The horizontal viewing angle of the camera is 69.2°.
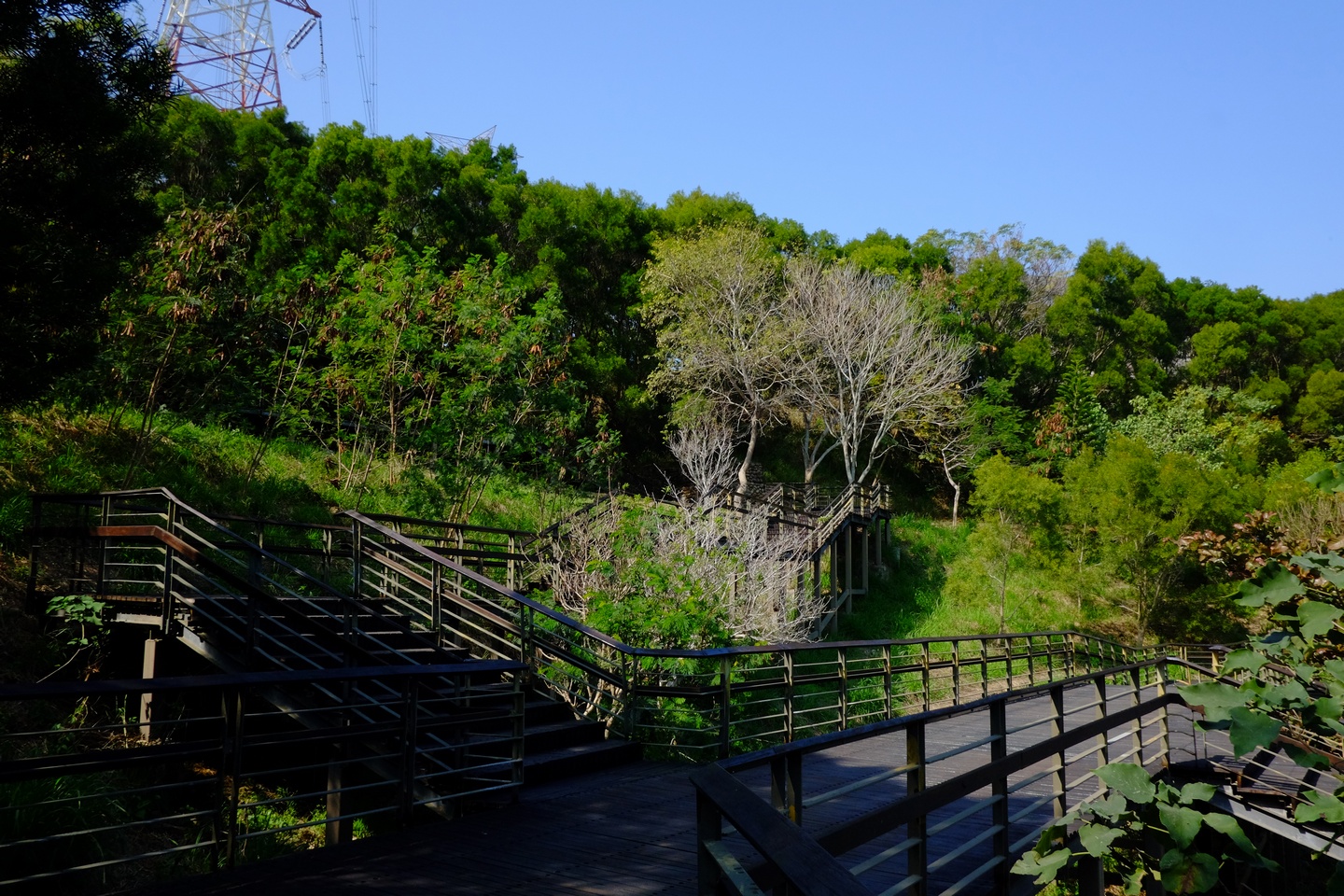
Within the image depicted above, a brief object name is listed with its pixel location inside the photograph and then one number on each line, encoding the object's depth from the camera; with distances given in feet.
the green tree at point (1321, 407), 135.54
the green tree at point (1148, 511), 83.56
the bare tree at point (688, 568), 38.22
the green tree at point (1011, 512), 86.89
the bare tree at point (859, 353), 94.99
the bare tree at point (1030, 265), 135.85
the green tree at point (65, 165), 20.67
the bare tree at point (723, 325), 96.02
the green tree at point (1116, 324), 132.87
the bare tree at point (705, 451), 77.66
